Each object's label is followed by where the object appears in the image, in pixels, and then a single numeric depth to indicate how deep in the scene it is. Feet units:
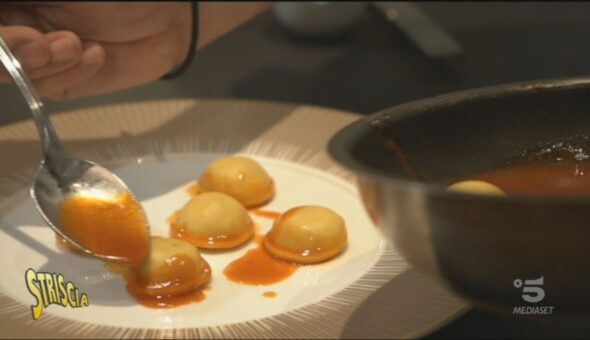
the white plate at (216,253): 2.00
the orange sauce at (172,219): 2.35
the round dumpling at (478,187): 1.81
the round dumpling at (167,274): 2.12
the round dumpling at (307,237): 2.23
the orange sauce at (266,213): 2.41
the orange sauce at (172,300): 2.09
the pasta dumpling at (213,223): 2.28
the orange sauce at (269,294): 2.11
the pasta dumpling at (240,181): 2.43
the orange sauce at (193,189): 2.47
